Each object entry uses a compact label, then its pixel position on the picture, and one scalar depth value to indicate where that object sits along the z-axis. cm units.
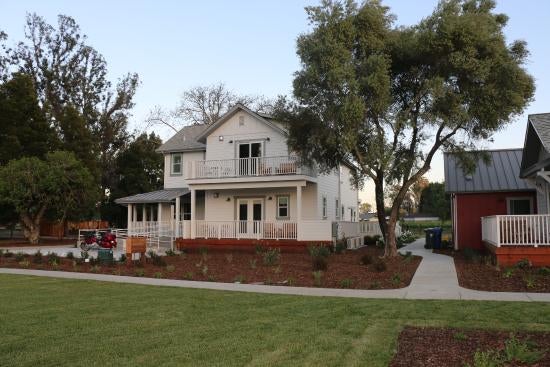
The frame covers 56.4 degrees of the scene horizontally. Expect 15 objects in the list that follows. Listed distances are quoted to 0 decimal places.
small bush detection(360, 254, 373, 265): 1675
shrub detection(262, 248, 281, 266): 1733
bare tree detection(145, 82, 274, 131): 5238
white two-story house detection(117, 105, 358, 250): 2416
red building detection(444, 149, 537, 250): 2223
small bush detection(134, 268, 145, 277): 1546
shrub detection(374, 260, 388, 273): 1479
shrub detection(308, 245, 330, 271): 1553
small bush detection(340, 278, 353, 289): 1260
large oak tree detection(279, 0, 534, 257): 1723
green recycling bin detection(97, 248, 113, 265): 1880
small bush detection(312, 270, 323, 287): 1303
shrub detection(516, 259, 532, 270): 1471
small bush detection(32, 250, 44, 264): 1941
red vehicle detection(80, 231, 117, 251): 2545
